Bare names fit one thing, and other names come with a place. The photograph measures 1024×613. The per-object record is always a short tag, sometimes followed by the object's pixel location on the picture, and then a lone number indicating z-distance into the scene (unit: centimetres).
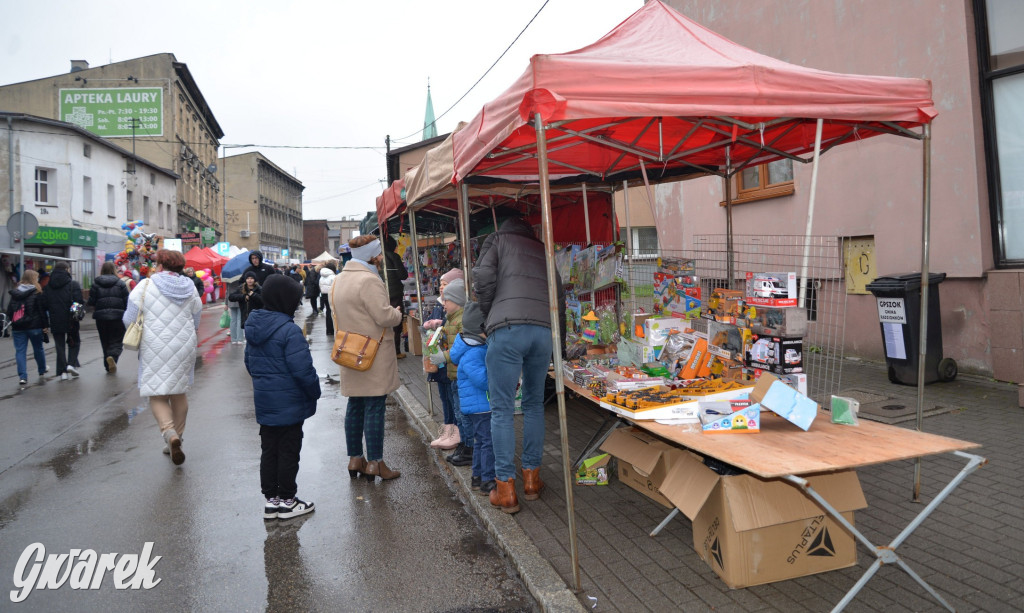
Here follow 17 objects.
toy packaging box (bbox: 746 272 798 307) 385
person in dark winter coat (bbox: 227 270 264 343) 1245
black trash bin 683
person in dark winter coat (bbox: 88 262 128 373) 1004
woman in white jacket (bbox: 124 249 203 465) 563
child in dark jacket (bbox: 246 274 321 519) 419
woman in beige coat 480
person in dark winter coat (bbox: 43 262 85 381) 980
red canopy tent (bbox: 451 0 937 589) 317
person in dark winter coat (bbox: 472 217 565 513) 407
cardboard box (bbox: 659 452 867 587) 307
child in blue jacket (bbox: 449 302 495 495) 449
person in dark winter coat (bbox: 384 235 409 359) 980
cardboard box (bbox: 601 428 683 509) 391
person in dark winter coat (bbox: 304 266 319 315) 1991
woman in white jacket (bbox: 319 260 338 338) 1429
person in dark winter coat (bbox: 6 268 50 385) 934
